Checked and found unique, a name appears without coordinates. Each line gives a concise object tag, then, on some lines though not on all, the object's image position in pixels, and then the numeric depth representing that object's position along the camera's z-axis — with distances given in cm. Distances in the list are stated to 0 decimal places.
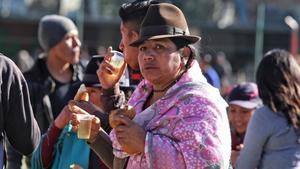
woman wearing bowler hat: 480
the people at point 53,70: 885
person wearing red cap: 861
